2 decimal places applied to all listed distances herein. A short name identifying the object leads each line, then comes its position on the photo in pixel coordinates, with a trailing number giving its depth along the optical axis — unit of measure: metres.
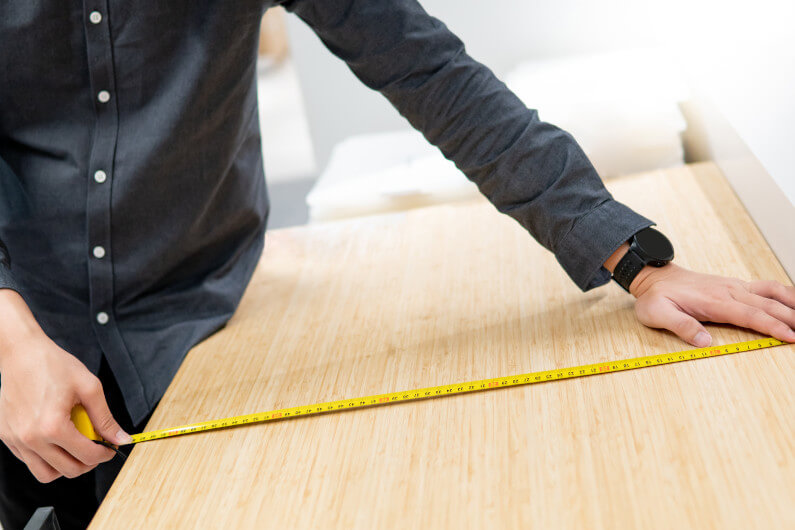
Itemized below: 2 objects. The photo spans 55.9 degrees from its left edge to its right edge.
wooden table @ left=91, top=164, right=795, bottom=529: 0.80
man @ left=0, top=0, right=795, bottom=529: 1.09
